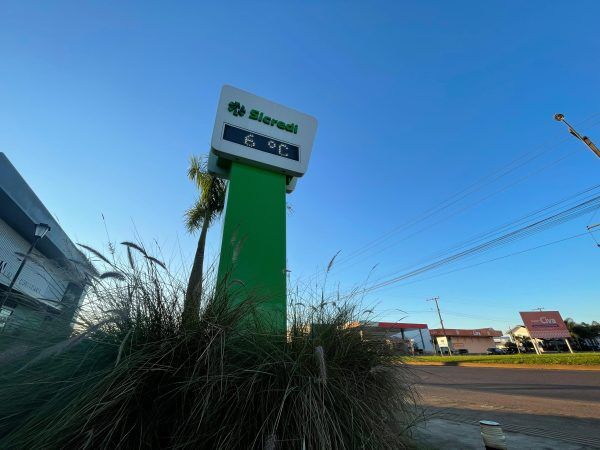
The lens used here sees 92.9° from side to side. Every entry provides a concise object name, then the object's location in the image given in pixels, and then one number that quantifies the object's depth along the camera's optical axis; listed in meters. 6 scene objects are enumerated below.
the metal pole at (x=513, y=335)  42.21
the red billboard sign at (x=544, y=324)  33.16
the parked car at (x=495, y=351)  48.14
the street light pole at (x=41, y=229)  6.04
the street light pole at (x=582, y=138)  11.27
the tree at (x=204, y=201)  9.50
